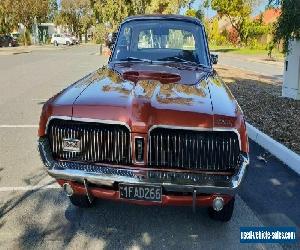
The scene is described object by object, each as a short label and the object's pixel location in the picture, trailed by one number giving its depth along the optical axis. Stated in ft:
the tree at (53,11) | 160.21
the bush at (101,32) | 64.84
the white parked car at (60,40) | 127.64
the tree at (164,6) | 54.23
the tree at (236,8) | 87.64
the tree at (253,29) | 92.10
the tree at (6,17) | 104.93
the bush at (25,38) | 114.44
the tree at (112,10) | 59.23
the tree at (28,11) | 108.69
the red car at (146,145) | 6.62
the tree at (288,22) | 18.29
